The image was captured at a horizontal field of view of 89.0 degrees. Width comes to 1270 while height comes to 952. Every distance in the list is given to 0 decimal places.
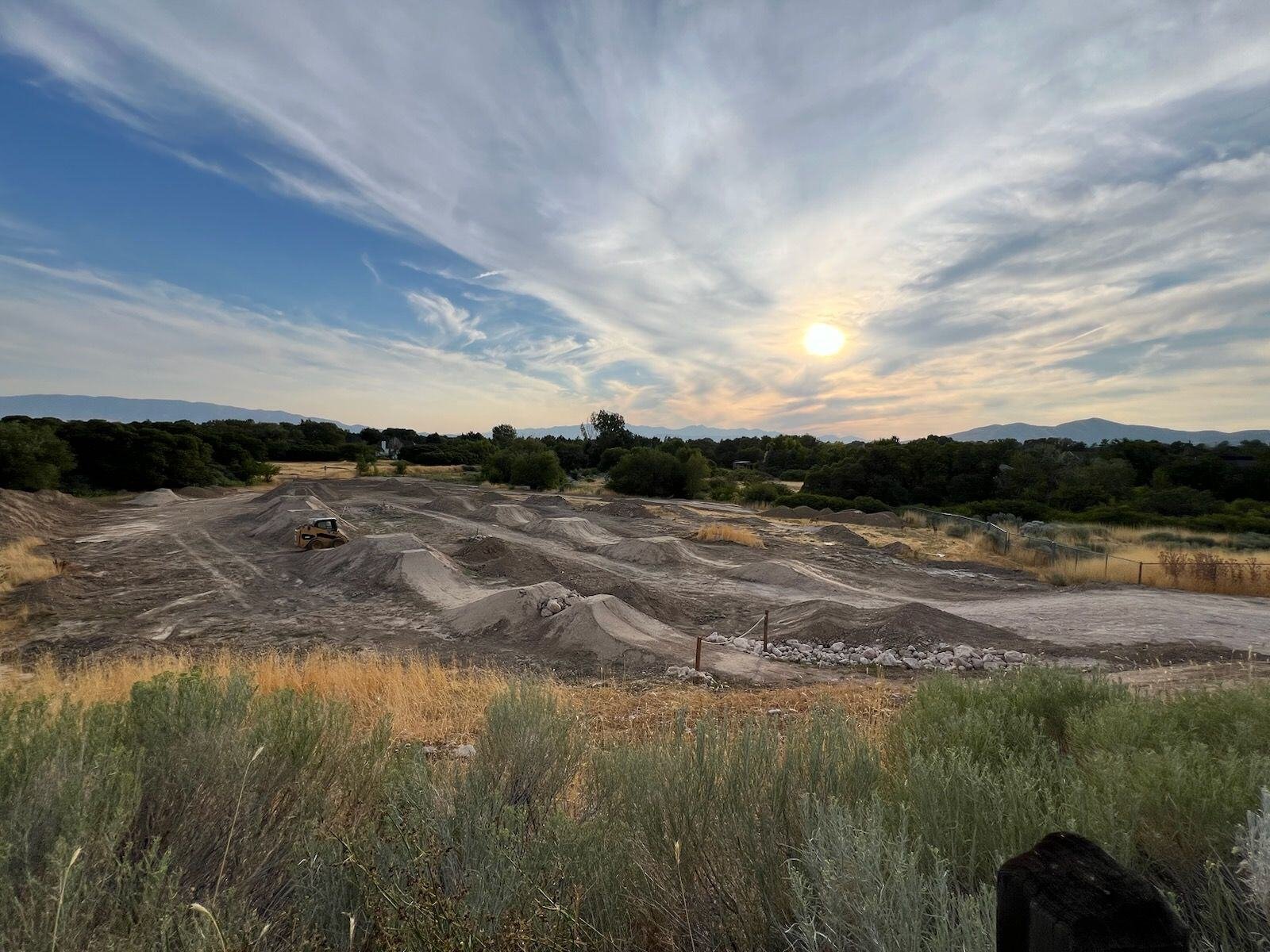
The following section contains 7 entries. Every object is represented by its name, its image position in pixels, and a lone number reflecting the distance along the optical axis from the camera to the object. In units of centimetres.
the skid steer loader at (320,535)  2717
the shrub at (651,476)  5966
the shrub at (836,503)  4694
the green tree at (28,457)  3928
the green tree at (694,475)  5922
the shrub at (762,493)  5378
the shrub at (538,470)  6225
